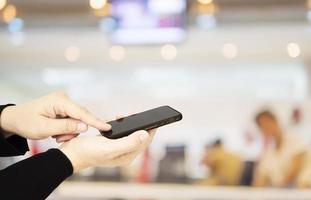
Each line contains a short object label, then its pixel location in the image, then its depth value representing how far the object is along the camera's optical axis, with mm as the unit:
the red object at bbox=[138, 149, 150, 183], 2107
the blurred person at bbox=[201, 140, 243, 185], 2076
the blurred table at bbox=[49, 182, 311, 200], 2021
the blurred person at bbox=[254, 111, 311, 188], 1974
